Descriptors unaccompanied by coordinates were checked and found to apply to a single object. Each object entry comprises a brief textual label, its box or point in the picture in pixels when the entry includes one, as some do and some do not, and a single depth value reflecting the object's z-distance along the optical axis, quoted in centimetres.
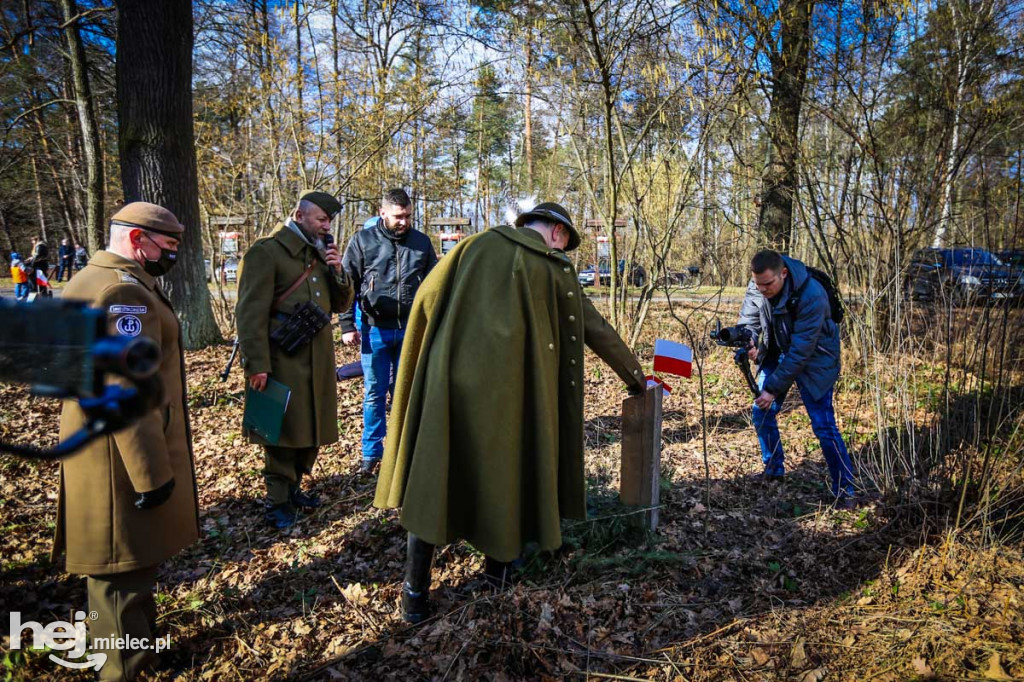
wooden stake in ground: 351
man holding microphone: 391
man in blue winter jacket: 446
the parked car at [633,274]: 1136
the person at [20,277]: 1694
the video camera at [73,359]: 122
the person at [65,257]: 2187
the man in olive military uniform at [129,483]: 260
